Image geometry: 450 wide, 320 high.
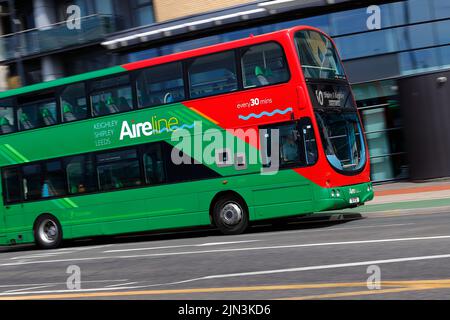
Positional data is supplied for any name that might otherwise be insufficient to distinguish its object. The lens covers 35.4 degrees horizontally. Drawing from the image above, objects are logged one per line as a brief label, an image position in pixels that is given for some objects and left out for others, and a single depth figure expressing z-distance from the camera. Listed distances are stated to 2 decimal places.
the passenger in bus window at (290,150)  14.92
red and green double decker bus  14.94
